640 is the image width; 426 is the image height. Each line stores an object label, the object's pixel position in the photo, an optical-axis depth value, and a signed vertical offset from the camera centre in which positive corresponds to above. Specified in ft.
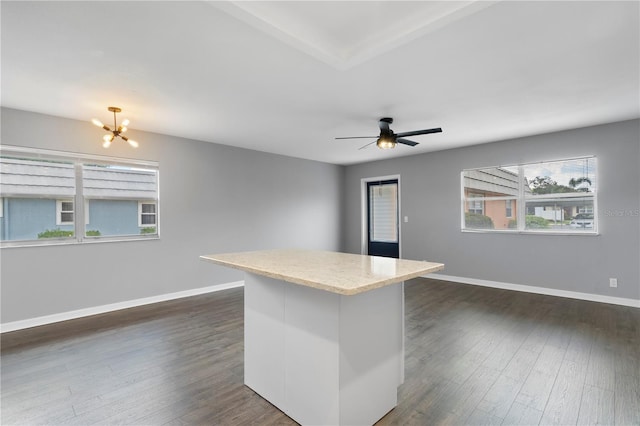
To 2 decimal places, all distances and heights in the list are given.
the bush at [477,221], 17.52 -0.37
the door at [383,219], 22.45 -0.27
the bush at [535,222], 15.65 -0.41
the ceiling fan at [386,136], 12.00 +3.11
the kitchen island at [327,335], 5.39 -2.36
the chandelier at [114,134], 11.28 +3.14
